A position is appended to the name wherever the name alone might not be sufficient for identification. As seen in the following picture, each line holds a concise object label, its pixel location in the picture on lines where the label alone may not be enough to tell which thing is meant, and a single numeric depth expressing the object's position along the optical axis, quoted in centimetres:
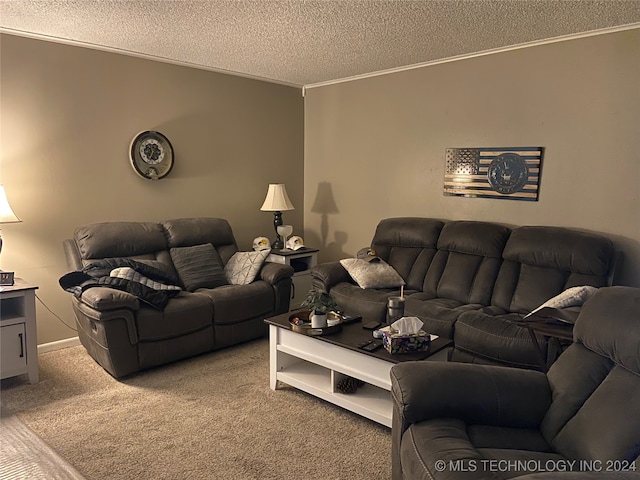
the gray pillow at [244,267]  415
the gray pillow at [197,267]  399
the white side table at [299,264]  473
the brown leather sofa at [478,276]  308
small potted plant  290
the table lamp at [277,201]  485
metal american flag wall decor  380
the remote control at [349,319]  309
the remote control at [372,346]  261
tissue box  255
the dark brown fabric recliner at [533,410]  161
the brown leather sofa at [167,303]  321
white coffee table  261
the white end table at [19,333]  308
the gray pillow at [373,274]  398
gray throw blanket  333
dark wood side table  247
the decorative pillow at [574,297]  286
